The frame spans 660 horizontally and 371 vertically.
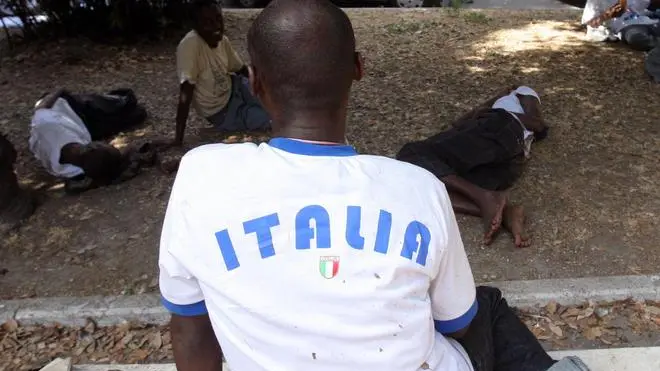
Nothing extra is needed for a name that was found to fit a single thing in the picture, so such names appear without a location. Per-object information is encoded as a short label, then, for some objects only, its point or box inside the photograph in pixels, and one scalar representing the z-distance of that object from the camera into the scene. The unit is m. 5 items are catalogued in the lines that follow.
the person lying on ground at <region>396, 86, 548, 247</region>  3.36
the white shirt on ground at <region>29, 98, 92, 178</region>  4.05
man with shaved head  1.26
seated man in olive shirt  4.34
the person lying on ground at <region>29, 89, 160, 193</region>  3.97
